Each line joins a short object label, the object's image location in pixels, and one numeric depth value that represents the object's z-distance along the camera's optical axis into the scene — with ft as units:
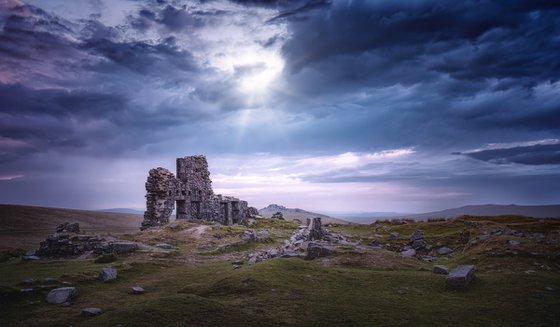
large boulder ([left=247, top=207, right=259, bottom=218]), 190.94
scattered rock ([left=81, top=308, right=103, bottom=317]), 34.45
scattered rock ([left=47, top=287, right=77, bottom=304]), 39.49
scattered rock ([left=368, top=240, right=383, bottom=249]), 92.40
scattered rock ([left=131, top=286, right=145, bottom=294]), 44.06
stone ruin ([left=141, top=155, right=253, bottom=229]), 124.88
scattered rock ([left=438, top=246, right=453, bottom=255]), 80.64
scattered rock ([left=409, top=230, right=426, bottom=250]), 89.04
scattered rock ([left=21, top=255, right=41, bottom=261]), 67.82
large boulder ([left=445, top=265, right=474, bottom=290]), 41.39
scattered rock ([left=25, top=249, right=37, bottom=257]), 72.95
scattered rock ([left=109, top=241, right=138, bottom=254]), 70.54
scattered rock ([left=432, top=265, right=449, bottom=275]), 49.34
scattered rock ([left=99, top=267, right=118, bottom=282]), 49.86
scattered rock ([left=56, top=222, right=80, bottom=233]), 92.21
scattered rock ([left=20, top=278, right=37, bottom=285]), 44.40
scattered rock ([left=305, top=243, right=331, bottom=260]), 61.26
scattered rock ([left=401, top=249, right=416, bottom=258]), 75.77
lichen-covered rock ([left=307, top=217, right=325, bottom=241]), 93.67
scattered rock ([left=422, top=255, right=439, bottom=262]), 71.72
